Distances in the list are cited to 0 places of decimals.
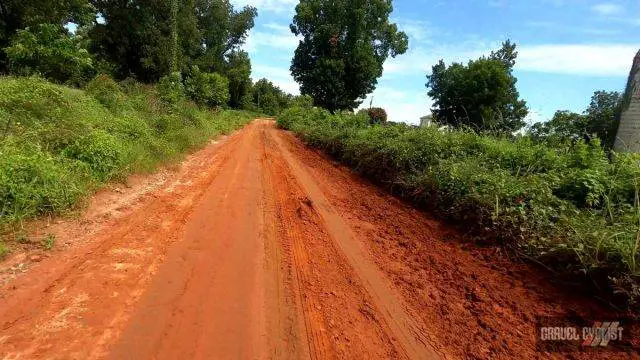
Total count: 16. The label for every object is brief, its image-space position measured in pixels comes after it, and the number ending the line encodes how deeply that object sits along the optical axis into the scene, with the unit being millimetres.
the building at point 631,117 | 6680
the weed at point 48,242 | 4309
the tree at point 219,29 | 43438
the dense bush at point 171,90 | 17406
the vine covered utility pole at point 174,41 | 29000
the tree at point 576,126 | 8383
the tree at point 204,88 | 24656
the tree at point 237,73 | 51969
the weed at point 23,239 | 4324
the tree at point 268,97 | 73506
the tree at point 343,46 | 35844
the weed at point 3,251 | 3940
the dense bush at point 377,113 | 26088
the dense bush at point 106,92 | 11922
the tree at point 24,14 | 17781
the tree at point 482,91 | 36156
